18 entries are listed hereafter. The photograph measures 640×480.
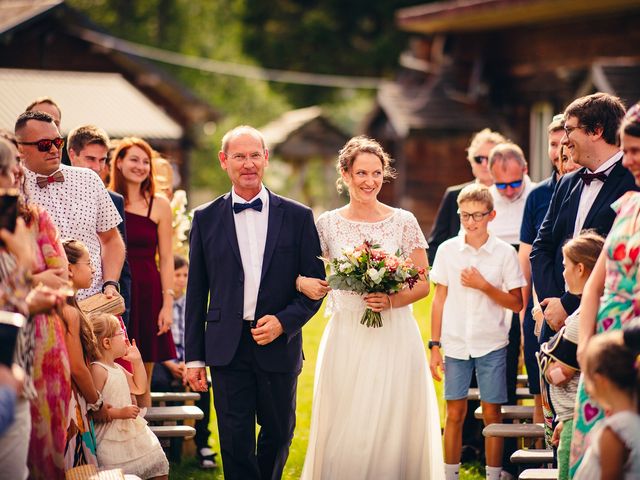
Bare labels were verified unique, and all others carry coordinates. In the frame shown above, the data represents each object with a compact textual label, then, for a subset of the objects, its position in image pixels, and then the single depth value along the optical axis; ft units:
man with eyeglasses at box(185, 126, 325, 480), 44.73
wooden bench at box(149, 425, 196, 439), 51.08
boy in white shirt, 52.65
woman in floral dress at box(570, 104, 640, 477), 33.60
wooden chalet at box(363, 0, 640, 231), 146.20
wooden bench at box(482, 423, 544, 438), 48.88
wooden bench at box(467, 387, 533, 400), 56.75
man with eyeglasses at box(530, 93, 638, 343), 41.37
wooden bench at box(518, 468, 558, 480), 40.81
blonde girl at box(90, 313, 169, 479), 43.96
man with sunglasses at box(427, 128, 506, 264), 62.13
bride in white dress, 47.26
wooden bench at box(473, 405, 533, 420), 53.88
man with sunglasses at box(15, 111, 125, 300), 44.78
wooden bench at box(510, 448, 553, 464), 44.88
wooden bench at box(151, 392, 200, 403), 57.06
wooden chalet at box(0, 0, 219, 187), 201.05
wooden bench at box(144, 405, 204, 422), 52.80
